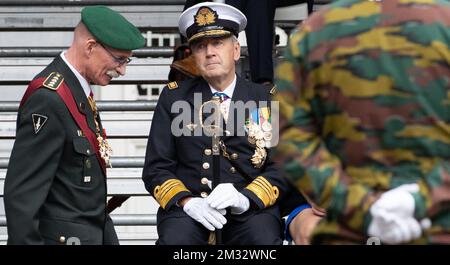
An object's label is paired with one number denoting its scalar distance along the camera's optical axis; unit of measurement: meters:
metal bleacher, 14.68
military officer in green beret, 8.97
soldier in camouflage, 6.09
